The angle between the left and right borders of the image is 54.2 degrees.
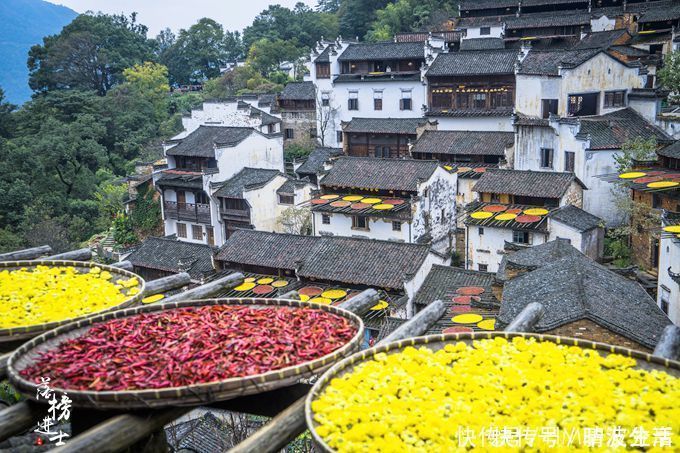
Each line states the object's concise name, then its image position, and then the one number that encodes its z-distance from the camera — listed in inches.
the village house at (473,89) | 1497.3
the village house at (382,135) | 1547.7
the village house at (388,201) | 1206.9
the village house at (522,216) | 1037.8
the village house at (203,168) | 1440.7
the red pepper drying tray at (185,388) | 187.9
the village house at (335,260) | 975.6
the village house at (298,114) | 1852.9
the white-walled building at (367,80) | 1659.7
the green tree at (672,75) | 1228.5
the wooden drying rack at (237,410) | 181.8
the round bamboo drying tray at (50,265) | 242.1
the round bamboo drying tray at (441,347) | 195.6
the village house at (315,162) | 1605.1
